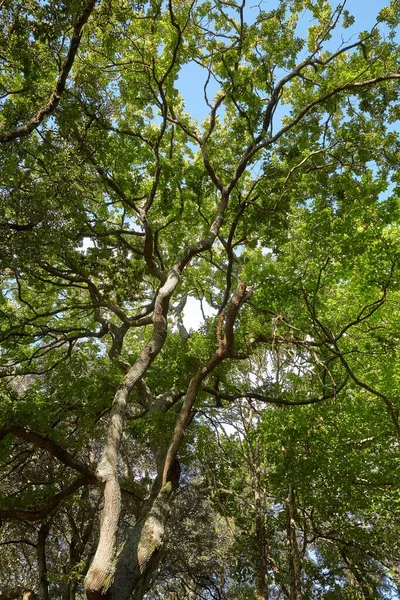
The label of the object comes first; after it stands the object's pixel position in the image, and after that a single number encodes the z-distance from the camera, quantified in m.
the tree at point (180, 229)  6.27
